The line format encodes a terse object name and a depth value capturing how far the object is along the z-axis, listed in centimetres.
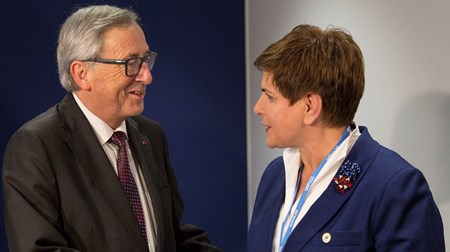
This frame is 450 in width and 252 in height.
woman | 220
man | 238
